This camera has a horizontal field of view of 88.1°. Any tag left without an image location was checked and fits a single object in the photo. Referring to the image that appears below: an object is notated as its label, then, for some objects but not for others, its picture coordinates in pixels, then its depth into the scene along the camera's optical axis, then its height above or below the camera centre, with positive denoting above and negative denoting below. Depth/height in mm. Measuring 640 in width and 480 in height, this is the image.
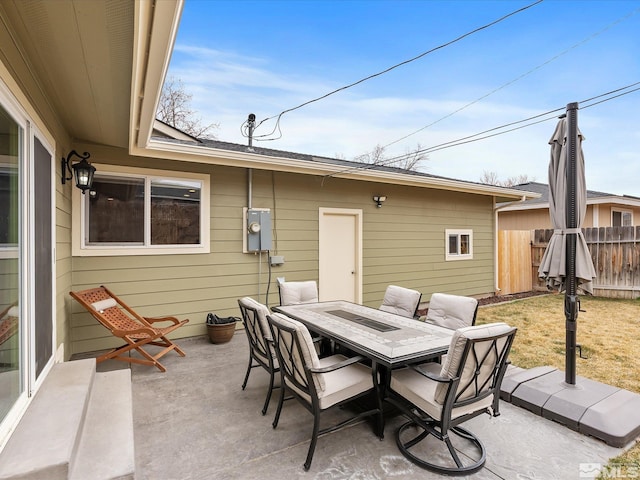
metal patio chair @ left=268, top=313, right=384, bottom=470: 2270 -1060
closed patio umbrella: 2992 +123
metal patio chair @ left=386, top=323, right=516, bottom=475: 2066 -1063
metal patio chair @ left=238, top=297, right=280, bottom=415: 2912 -903
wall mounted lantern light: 3678 +753
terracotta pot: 4707 -1332
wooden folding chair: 3723 -1032
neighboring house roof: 11109 +1345
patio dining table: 2453 -845
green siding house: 1943 +396
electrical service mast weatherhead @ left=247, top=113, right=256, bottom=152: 7980 +2797
